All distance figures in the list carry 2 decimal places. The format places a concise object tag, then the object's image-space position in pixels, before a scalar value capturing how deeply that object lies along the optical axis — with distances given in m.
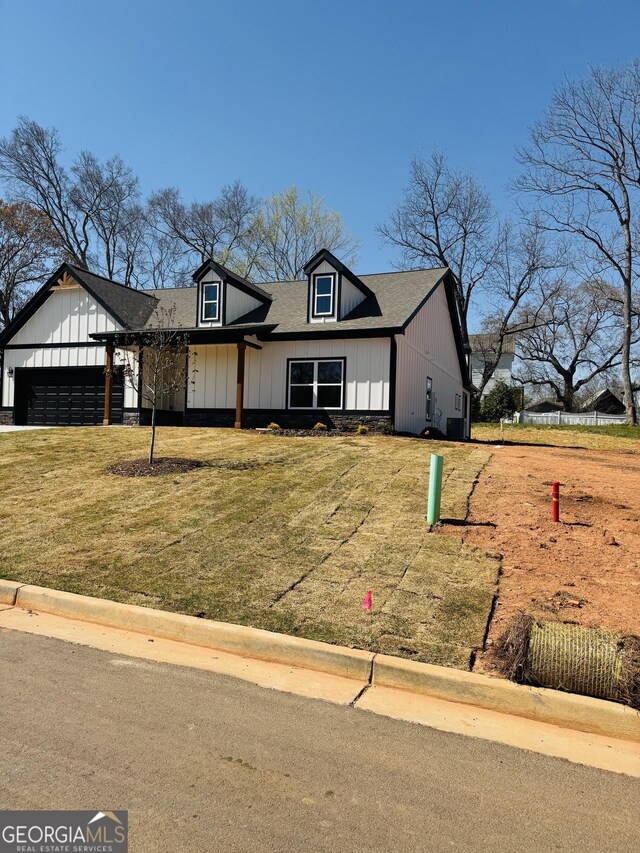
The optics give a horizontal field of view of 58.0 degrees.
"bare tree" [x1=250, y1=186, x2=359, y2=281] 40.56
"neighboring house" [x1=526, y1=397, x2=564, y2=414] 65.31
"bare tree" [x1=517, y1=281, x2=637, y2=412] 46.31
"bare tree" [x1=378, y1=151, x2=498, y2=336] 41.97
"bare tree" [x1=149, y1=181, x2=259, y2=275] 42.94
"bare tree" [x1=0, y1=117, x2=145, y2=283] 40.09
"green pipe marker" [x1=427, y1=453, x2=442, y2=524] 7.45
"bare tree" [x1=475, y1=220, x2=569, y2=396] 41.91
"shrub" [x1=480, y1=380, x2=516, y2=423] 41.62
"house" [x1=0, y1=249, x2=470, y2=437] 18.80
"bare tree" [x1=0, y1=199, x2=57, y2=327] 34.78
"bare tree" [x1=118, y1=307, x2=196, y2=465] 18.98
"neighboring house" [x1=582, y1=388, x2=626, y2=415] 60.50
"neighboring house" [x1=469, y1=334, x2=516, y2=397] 51.38
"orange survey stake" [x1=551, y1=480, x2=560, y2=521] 7.34
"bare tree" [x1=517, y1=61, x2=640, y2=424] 30.95
